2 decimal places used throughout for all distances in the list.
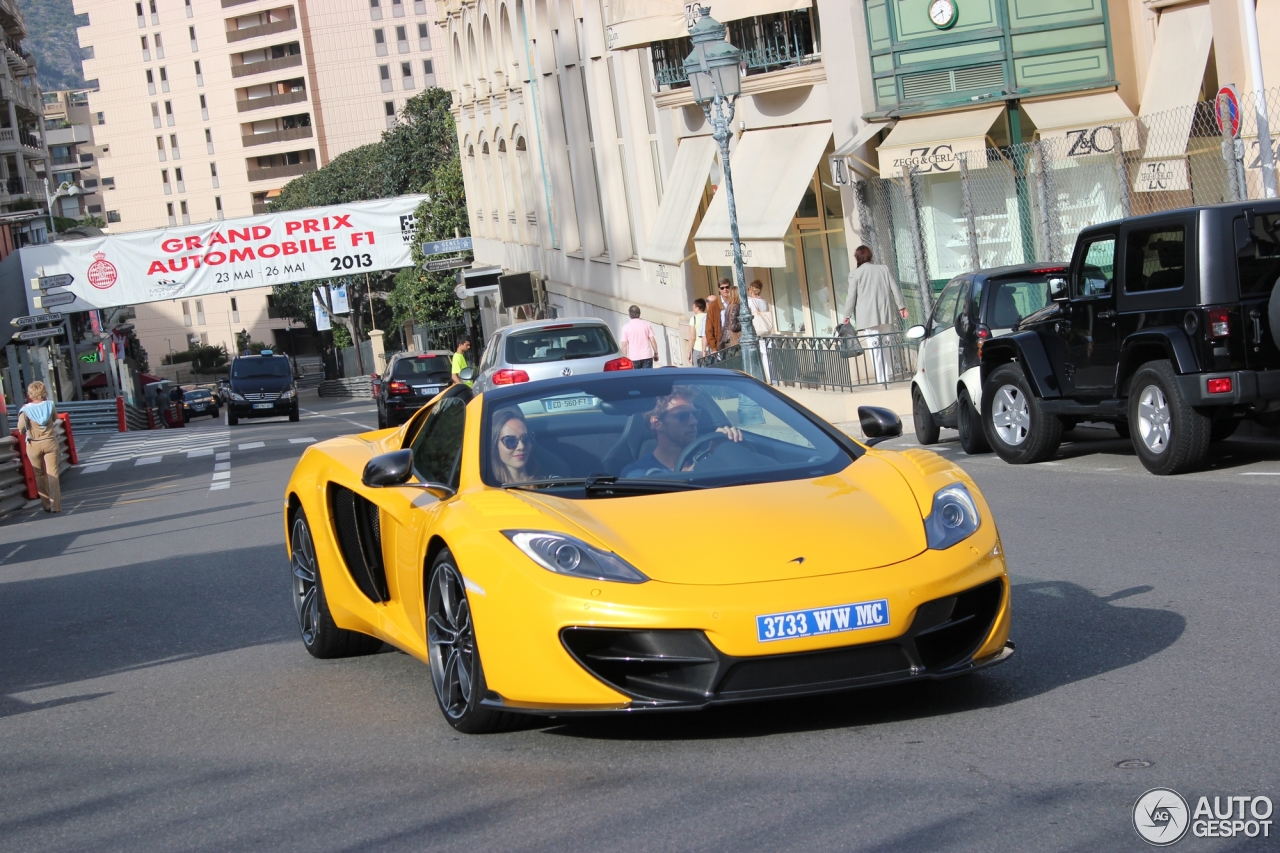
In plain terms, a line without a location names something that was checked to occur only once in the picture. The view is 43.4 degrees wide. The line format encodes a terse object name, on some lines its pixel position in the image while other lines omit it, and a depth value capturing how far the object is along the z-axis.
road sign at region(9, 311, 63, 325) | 39.44
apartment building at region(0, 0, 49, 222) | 81.00
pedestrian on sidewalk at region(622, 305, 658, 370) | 25.98
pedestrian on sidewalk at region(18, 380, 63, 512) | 21.84
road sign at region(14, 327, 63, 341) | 41.45
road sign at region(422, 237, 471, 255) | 48.90
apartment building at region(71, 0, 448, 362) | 118.00
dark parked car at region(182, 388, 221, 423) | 76.94
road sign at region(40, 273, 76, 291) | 38.84
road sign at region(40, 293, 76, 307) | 39.34
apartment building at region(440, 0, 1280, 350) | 23.38
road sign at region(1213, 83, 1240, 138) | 16.47
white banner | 54.94
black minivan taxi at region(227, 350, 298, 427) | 48.09
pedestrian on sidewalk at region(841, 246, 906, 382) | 21.05
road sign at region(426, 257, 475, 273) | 48.78
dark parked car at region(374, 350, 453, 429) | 33.28
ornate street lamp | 21.44
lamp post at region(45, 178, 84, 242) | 57.52
